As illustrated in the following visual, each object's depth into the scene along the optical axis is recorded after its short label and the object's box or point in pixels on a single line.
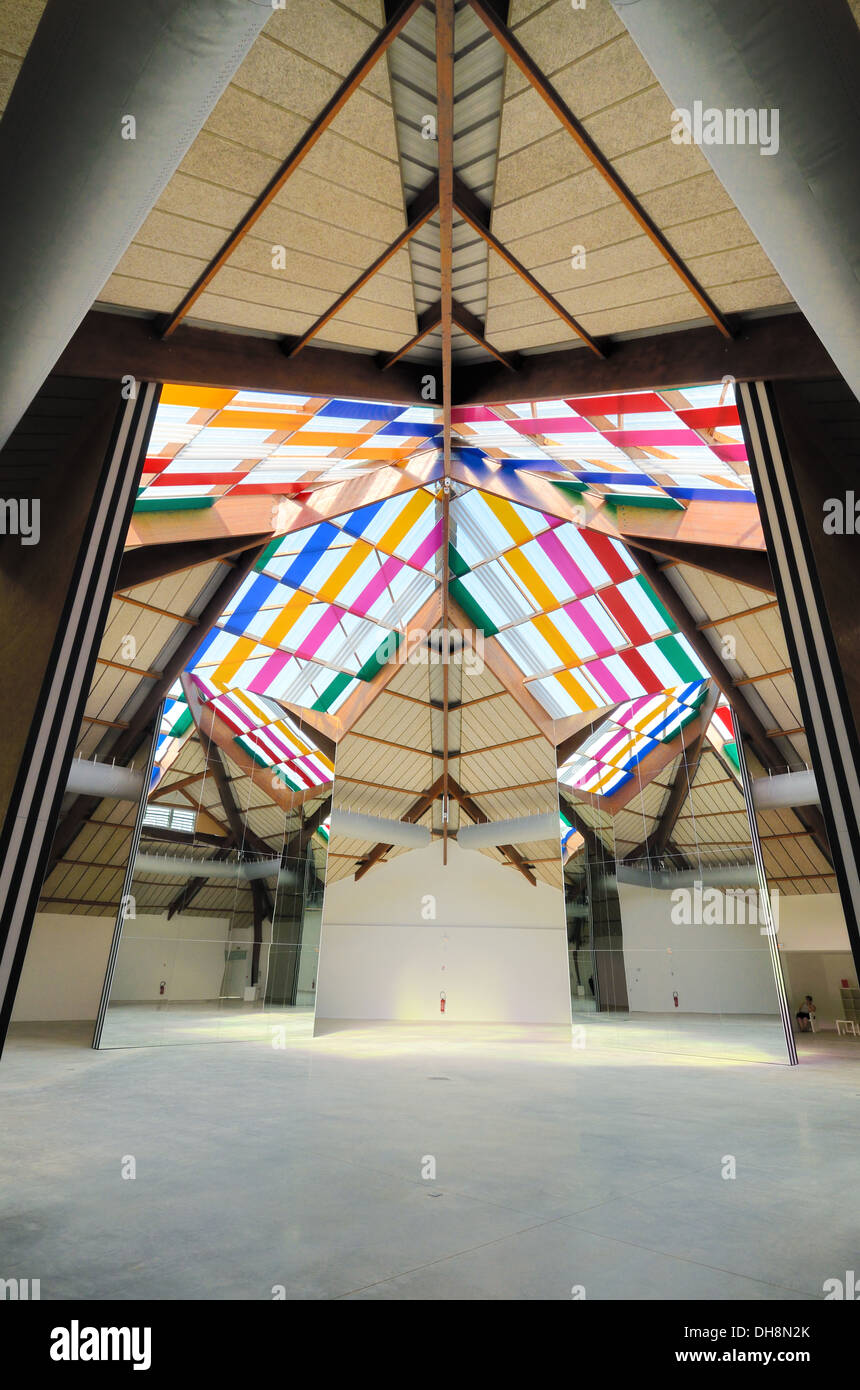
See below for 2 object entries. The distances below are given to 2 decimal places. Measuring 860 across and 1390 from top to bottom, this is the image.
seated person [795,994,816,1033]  28.78
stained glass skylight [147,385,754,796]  13.24
